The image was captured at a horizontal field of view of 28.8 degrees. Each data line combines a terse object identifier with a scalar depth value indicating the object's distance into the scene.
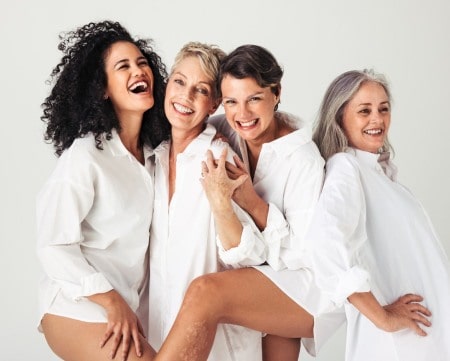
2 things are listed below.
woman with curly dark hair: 3.43
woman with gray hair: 3.21
